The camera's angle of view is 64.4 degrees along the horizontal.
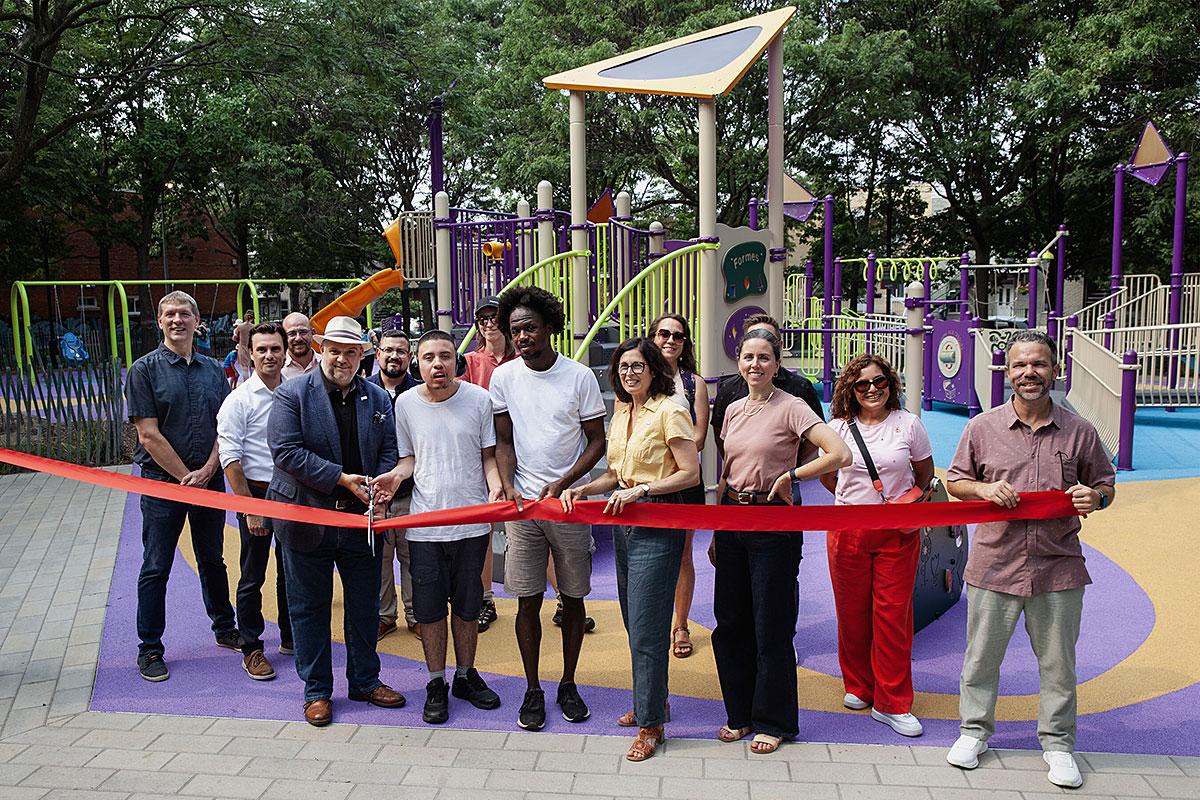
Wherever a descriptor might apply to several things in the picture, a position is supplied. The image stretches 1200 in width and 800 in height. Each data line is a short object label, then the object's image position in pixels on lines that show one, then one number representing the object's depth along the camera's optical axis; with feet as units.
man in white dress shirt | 15.76
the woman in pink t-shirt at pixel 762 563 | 12.74
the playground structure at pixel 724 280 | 24.40
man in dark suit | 13.75
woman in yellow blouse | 12.78
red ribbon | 11.94
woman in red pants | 13.52
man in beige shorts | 13.71
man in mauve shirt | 11.78
